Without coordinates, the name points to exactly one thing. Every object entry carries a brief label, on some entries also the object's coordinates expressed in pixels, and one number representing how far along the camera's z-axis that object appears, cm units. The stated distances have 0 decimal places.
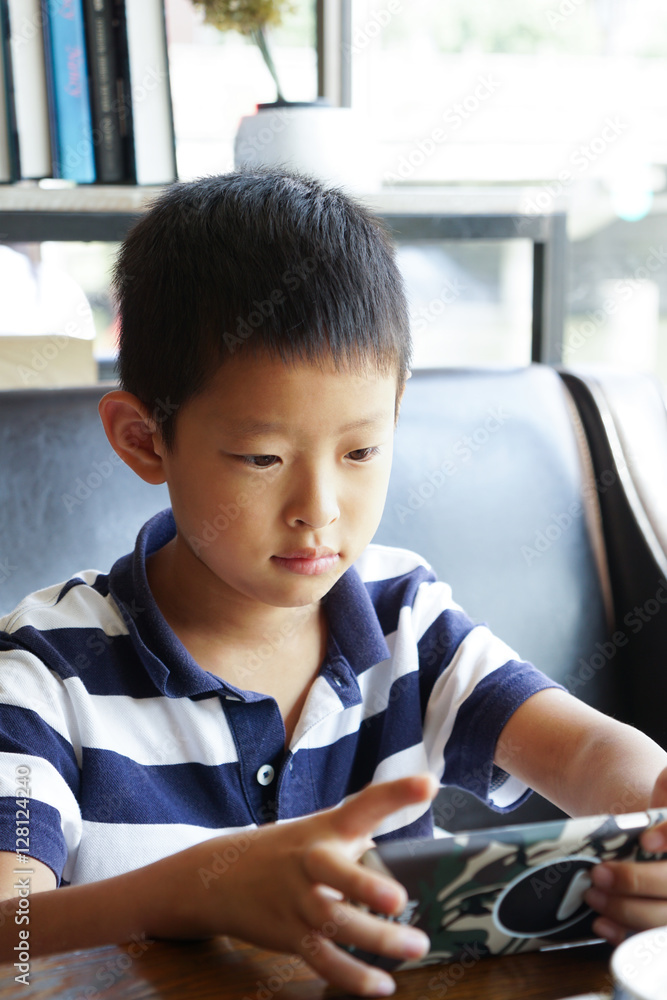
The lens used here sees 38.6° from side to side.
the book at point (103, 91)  138
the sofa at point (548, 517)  122
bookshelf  130
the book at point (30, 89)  134
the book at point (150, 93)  139
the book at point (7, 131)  136
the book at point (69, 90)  136
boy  74
